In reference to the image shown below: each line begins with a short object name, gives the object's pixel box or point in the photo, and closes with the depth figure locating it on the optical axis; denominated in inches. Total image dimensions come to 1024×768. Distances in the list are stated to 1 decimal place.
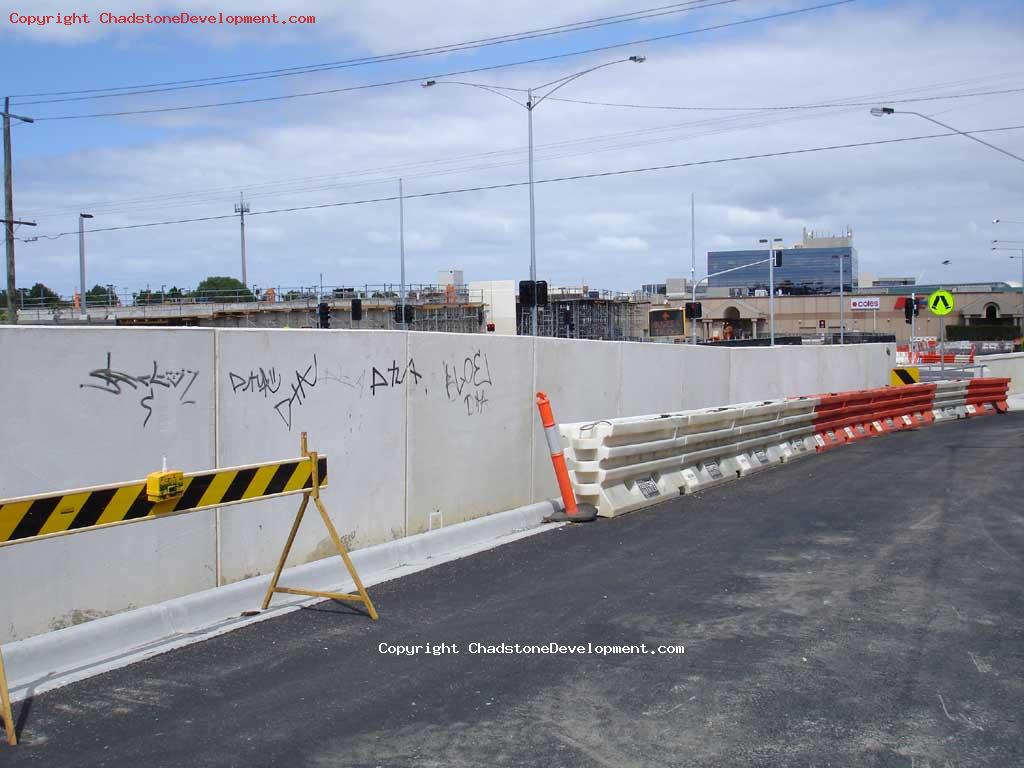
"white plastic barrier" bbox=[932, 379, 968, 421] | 959.6
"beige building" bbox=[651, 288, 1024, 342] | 3929.6
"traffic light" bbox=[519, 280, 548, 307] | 1144.2
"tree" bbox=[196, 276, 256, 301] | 2905.5
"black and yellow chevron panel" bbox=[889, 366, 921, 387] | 946.1
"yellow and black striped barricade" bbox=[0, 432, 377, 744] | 209.5
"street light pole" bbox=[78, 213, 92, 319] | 2188.0
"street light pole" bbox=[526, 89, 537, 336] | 1294.3
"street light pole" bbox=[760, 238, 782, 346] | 2139.6
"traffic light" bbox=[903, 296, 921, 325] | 1804.9
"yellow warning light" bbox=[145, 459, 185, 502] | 232.7
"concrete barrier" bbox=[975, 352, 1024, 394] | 1363.2
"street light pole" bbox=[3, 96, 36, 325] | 1439.5
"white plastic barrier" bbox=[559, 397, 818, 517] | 437.7
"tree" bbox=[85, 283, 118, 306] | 2497.8
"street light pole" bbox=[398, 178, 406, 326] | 2110.0
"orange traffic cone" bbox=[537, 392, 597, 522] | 421.1
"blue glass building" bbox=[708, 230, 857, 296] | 5801.7
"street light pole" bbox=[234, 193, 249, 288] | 3858.3
